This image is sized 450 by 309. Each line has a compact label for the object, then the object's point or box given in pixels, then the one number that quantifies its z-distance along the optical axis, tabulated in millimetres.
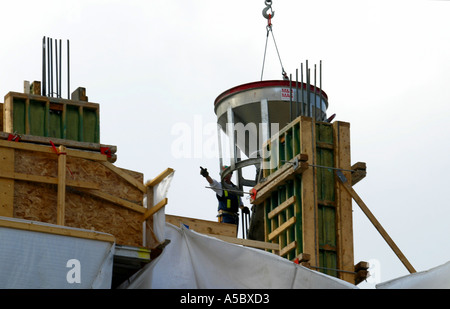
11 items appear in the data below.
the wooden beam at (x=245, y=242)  26250
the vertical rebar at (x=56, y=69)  26247
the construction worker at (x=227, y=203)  31844
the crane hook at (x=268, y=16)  36625
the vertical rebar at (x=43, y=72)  26016
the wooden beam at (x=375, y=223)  27773
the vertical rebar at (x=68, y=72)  26234
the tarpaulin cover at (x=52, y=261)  20766
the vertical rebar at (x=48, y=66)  26125
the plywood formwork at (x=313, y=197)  28406
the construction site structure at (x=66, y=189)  21688
